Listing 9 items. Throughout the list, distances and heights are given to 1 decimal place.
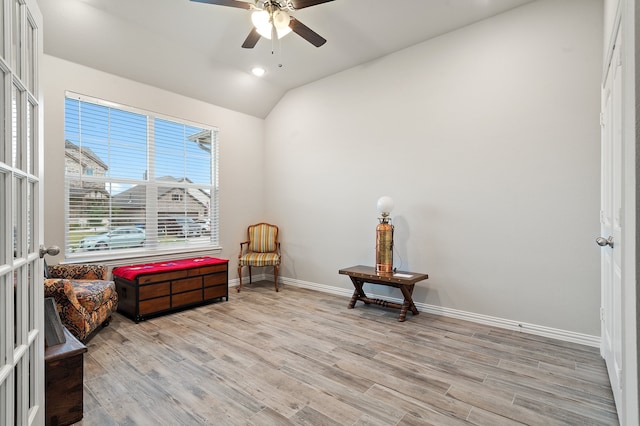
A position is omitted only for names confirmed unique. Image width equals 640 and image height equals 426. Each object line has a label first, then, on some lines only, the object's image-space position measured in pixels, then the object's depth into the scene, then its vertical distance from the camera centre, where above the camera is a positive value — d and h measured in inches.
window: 137.1 +15.2
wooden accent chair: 197.2 -19.3
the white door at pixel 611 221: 69.3 -2.6
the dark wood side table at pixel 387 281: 131.1 -30.2
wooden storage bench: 132.9 -33.8
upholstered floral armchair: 99.7 -29.1
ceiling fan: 101.5 +66.3
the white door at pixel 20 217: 41.6 -0.8
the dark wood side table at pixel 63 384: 66.1 -37.3
